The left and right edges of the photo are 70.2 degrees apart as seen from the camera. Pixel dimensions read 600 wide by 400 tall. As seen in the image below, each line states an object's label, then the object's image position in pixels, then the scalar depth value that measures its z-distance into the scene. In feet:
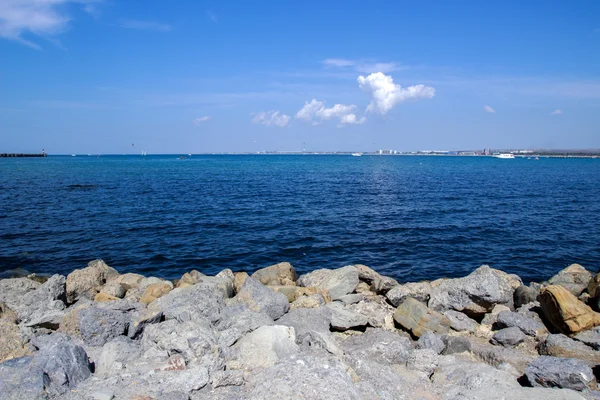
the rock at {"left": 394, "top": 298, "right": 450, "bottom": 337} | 36.83
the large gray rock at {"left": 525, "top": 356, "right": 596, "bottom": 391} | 26.96
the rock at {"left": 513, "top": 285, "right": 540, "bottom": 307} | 45.93
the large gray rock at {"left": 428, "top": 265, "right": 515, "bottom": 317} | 42.42
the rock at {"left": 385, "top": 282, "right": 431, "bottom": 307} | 43.96
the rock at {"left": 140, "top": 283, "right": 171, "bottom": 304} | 43.62
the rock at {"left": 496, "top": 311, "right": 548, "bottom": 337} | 37.50
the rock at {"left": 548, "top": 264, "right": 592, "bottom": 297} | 52.16
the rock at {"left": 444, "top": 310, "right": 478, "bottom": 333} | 39.27
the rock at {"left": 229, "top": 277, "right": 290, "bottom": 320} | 38.62
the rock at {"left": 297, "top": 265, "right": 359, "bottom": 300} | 48.17
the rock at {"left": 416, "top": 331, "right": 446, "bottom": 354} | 33.55
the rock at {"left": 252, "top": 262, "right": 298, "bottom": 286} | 55.06
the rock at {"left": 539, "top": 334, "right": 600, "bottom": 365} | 32.17
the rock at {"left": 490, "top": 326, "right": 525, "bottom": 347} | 35.83
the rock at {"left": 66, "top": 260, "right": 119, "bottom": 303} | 49.03
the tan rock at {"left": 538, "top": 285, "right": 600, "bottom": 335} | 36.55
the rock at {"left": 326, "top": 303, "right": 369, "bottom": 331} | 36.73
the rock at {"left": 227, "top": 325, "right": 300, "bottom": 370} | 27.07
